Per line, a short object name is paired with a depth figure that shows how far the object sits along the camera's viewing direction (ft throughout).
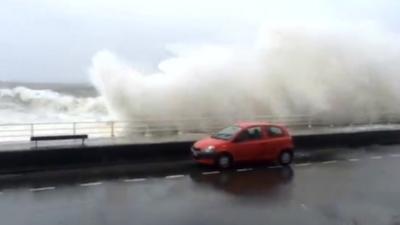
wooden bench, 51.66
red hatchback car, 47.83
